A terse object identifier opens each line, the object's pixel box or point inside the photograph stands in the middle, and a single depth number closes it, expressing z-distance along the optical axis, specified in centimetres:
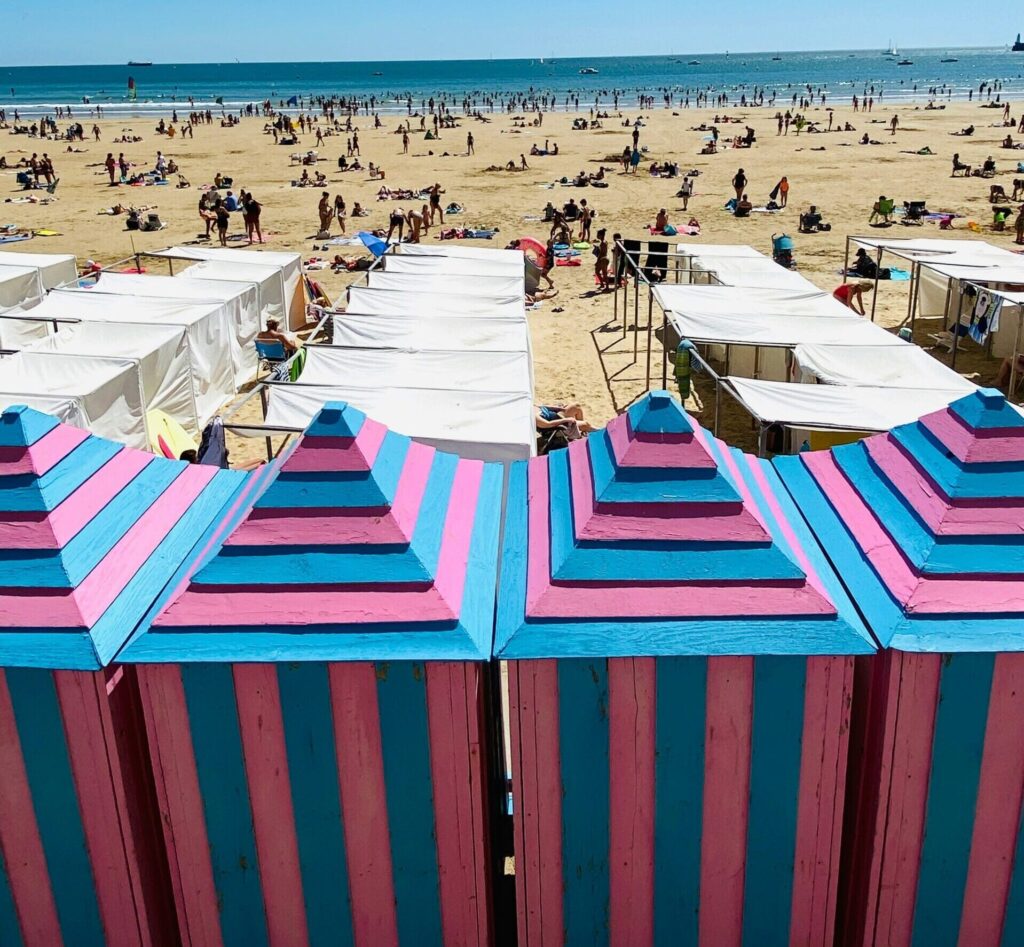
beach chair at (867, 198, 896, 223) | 2416
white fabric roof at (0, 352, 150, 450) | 950
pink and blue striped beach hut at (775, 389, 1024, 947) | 342
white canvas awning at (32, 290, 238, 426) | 1201
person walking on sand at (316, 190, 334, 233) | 2308
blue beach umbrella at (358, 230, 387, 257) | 1718
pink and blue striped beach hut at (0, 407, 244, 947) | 350
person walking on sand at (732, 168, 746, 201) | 2684
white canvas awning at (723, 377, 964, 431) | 784
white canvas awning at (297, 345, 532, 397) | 932
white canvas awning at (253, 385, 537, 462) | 779
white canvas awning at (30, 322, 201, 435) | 1077
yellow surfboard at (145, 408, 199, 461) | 951
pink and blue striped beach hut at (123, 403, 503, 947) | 347
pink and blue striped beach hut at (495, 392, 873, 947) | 344
